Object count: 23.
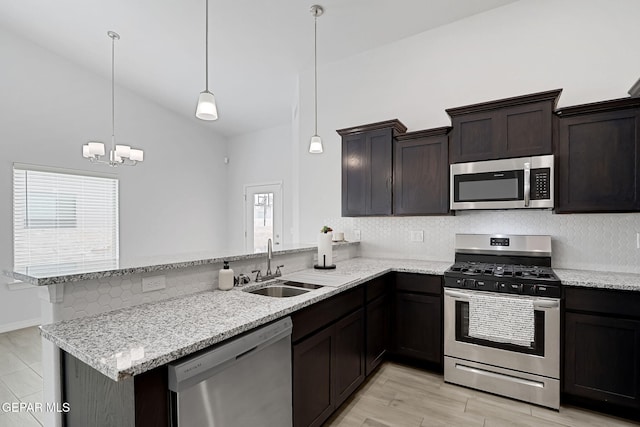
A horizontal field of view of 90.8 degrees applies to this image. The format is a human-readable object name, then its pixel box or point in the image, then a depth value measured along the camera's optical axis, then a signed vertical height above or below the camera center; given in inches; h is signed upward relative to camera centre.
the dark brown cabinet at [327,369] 70.0 -39.6
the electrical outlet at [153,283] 67.7 -15.4
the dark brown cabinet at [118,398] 42.2 -26.8
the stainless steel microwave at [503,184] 99.3 +9.8
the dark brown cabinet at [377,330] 102.1 -40.5
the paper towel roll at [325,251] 113.5 -13.8
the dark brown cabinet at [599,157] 90.4 +16.7
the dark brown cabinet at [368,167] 129.6 +19.4
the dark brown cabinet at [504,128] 99.7 +28.6
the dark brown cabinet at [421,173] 118.9 +15.6
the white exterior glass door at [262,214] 247.8 -0.9
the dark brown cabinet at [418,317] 108.1 -36.8
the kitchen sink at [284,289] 88.4 -21.6
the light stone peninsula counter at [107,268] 54.3 -11.4
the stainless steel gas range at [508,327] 89.7 -34.1
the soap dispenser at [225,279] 81.2 -17.2
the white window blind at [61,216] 170.7 -1.9
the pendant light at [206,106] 83.6 +28.5
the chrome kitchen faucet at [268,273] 91.5 -18.0
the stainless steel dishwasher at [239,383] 45.4 -28.3
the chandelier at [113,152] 147.0 +29.9
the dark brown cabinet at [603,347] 82.8 -36.5
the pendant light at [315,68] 116.2 +77.0
